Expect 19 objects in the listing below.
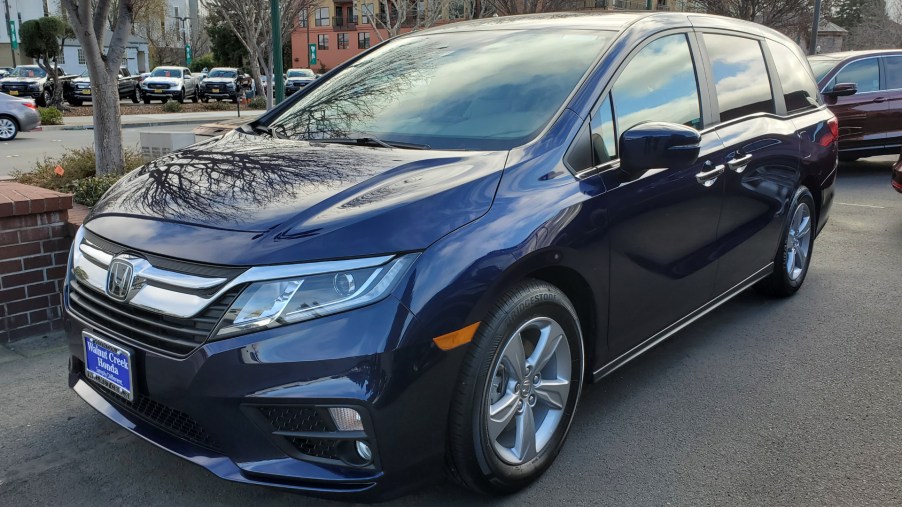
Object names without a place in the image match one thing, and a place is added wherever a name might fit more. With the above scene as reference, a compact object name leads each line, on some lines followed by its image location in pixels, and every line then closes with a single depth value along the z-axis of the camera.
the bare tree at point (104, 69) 6.22
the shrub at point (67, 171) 6.26
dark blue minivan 2.19
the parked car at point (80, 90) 29.36
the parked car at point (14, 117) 16.73
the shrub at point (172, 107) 27.55
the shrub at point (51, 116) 20.94
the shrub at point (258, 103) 30.44
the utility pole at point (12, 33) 42.78
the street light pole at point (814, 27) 20.73
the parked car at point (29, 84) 27.44
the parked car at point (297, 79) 37.65
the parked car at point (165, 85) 32.38
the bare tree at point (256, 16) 21.48
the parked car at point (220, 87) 34.16
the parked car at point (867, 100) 10.51
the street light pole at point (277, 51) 7.69
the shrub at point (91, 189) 5.36
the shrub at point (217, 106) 30.14
